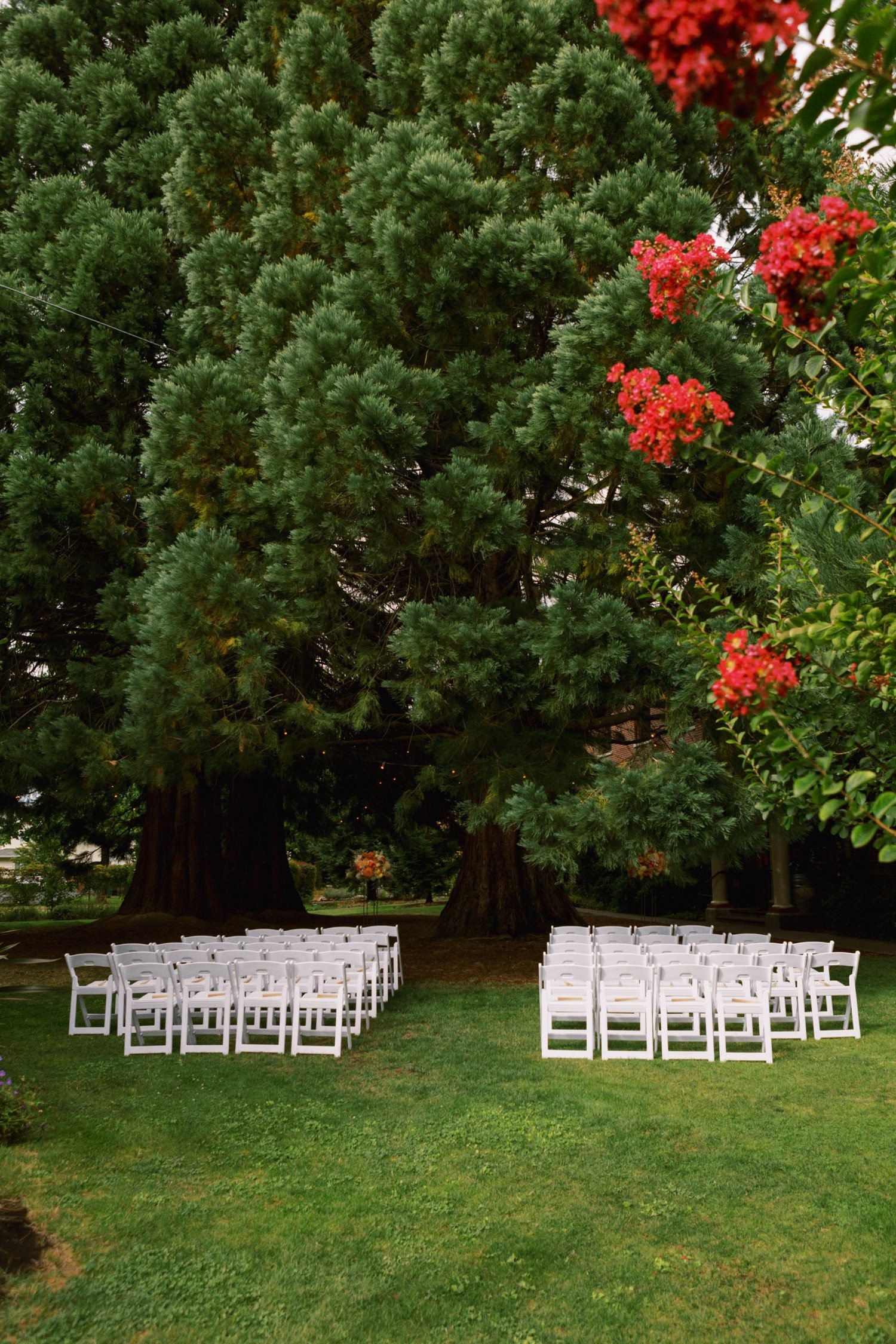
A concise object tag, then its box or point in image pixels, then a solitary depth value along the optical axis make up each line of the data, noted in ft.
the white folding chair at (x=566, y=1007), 28.07
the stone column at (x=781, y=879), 71.77
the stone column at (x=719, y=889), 80.74
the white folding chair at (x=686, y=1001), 27.73
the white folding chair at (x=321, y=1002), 28.14
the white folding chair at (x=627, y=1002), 28.12
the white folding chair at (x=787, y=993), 30.19
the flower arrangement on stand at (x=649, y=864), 35.75
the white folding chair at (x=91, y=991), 30.66
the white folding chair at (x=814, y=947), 34.37
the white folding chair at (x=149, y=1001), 28.22
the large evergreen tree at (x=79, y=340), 43.78
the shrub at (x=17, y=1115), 19.54
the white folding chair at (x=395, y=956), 41.24
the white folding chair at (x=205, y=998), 28.40
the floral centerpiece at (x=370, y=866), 79.00
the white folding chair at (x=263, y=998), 28.37
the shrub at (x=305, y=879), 121.49
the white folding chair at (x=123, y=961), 29.55
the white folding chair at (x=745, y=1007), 27.45
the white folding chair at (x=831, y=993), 31.24
